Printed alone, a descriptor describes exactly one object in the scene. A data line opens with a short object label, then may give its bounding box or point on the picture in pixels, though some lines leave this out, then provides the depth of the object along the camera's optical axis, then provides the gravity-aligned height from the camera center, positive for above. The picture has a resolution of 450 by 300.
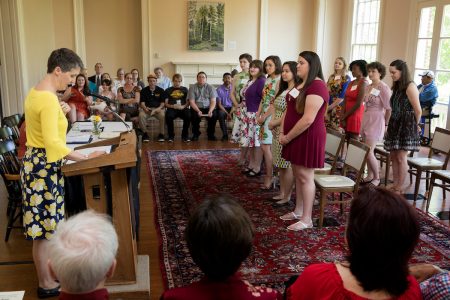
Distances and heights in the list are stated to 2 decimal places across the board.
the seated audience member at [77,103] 5.67 -0.66
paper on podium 3.25 -0.71
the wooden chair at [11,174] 3.60 -0.98
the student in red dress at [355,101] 5.38 -0.54
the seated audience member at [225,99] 8.29 -0.84
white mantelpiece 10.62 -0.38
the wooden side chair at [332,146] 4.39 -0.90
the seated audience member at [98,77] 9.05 -0.50
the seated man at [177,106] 8.09 -0.95
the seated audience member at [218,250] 1.27 -0.55
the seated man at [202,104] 8.12 -0.90
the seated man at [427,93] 7.53 -0.59
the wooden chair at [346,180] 3.90 -1.10
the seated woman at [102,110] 5.93 -0.77
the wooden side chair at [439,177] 4.26 -1.13
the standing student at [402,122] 4.67 -0.68
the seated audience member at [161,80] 9.27 -0.55
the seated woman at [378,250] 1.31 -0.56
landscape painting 10.52 +0.67
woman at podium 2.46 -0.57
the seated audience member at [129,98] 8.15 -0.83
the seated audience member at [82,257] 1.21 -0.55
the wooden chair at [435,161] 4.70 -1.10
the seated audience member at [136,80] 8.73 -0.53
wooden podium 2.54 -0.83
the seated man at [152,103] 8.21 -0.91
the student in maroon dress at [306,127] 3.58 -0.58
